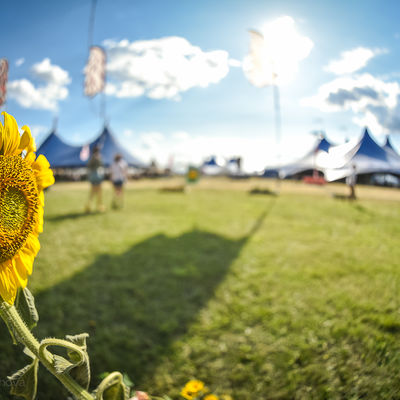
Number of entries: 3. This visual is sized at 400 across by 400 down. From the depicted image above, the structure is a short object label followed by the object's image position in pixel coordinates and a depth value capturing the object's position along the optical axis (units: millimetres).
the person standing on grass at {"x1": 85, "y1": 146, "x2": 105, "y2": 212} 6953
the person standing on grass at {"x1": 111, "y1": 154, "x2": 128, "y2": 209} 8008
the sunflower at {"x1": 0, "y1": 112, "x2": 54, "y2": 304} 478
